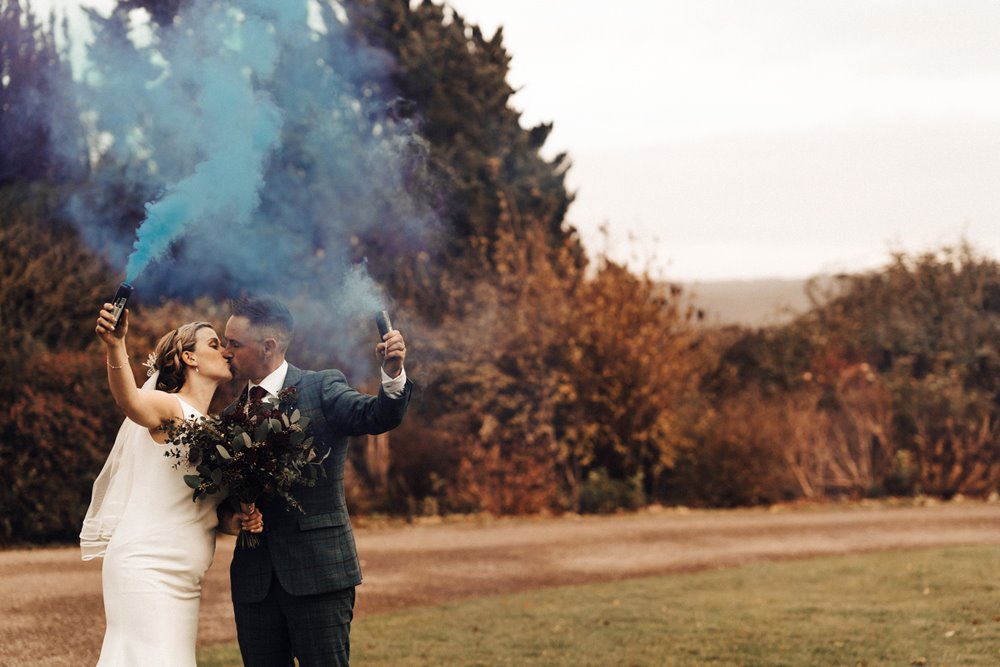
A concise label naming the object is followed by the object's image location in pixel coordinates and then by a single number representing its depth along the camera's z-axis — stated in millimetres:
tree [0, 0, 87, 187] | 17484
